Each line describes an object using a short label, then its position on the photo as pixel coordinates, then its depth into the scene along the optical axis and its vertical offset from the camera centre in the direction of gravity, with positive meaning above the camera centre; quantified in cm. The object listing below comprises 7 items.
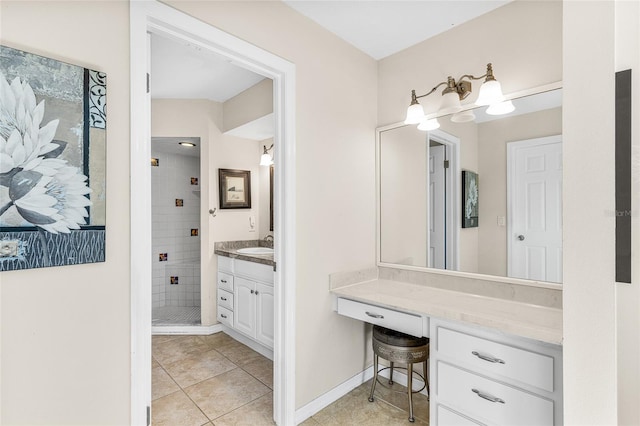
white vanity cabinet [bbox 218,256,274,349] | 266 -79
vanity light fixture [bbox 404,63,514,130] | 177 +68
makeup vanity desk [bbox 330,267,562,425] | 133 -62
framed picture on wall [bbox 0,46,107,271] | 99 +18
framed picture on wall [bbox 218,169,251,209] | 345 +28
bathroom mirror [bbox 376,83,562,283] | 172 +13
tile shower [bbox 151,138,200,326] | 420 -25
